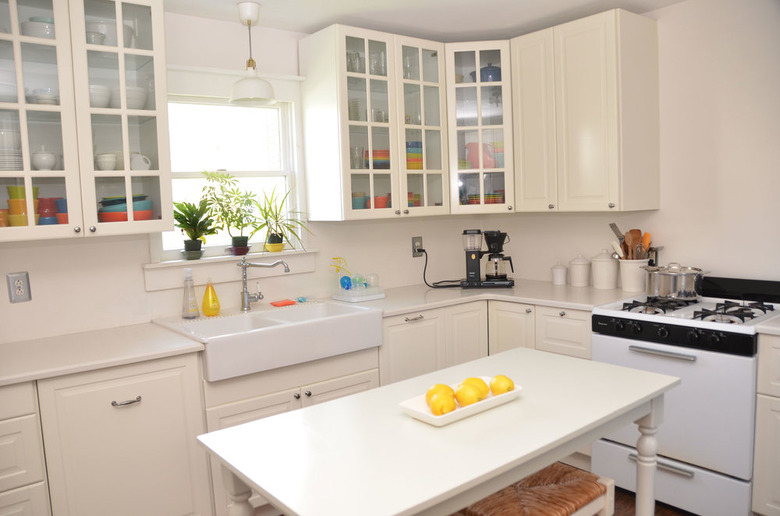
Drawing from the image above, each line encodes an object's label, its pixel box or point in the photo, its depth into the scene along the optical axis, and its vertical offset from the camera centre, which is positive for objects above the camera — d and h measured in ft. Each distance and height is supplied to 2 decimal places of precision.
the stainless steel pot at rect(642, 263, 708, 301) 10.36 -1.37
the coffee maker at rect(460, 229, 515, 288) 12.89 -1.11
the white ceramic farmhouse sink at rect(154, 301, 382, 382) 8.58 -1.86
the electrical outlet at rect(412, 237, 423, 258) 13.78 -0.81
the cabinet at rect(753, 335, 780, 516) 8.38 -3.20
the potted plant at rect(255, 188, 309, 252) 11.64 -0.18
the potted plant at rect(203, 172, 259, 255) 11.03 +0.16
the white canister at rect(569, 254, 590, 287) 12.53 -1.37
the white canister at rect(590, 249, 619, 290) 12.01 -1.33
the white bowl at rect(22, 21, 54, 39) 8.05 +2.50
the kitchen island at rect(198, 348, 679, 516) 4.44 -1.96
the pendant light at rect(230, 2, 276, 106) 9.48 +1.93
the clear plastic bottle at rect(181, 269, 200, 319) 10.17 -1.41
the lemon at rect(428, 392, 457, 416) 5.56 -1.77
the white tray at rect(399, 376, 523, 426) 5.50 -1.85
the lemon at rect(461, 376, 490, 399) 5.92 -1.71
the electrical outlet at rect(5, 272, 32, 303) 8.93 -0.95
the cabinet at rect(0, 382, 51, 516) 7.13 -2.71
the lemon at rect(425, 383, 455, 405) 5.82 -1.72
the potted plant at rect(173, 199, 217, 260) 10.59 -0.12
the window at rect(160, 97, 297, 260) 10.87 +1.22
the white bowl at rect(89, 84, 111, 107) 8.61 +1.72
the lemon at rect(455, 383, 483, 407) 5.74 -1.75
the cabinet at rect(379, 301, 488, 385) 10.83 -2.44
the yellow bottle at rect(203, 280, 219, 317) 10.34 -1.47
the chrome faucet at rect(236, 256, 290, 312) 10.70 -1.36
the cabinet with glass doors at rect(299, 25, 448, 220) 11.21 +1.64
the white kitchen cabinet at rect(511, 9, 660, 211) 10.92 +1.67
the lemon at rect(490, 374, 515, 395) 6.00 -1.74
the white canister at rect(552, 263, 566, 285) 12.92 -1.48
